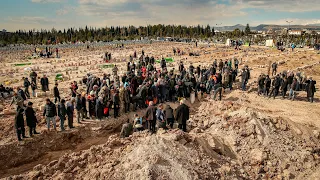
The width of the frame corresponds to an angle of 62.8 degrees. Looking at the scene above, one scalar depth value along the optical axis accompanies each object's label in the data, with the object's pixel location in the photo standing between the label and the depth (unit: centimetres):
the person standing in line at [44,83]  1648
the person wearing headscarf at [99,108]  1186
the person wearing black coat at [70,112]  1108
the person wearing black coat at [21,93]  1383
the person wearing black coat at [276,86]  1486
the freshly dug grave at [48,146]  938
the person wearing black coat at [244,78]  1631
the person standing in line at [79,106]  1152
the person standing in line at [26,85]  1579
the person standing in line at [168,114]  985
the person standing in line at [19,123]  988
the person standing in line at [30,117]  1015
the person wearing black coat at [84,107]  1177
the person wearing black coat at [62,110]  1077
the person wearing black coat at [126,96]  1260
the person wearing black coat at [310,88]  1439
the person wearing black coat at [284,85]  1479
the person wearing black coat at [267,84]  1525
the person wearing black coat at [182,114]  966
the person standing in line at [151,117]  988
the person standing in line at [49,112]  1061
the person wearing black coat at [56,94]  1419
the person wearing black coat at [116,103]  1218
